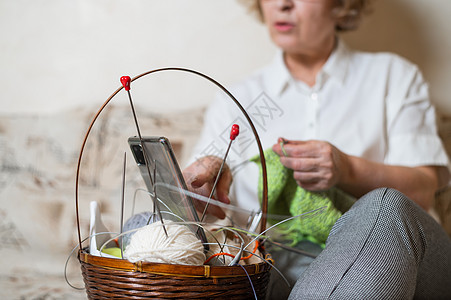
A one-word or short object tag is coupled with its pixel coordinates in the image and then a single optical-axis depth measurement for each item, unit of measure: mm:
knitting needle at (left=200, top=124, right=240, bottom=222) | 612
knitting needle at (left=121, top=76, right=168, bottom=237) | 570
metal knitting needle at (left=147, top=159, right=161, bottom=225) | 604
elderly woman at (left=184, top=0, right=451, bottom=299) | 607
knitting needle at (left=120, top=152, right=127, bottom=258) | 692
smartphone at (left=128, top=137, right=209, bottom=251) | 572
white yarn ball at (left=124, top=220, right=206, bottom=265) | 543
